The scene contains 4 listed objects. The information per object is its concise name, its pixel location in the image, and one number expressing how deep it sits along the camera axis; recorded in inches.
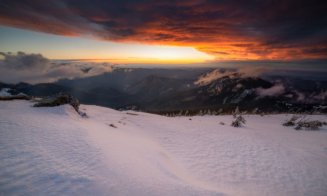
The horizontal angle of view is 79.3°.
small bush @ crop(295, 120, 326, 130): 574.3
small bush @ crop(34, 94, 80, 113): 444.4
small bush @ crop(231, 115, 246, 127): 585.9
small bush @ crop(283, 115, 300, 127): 633.6
